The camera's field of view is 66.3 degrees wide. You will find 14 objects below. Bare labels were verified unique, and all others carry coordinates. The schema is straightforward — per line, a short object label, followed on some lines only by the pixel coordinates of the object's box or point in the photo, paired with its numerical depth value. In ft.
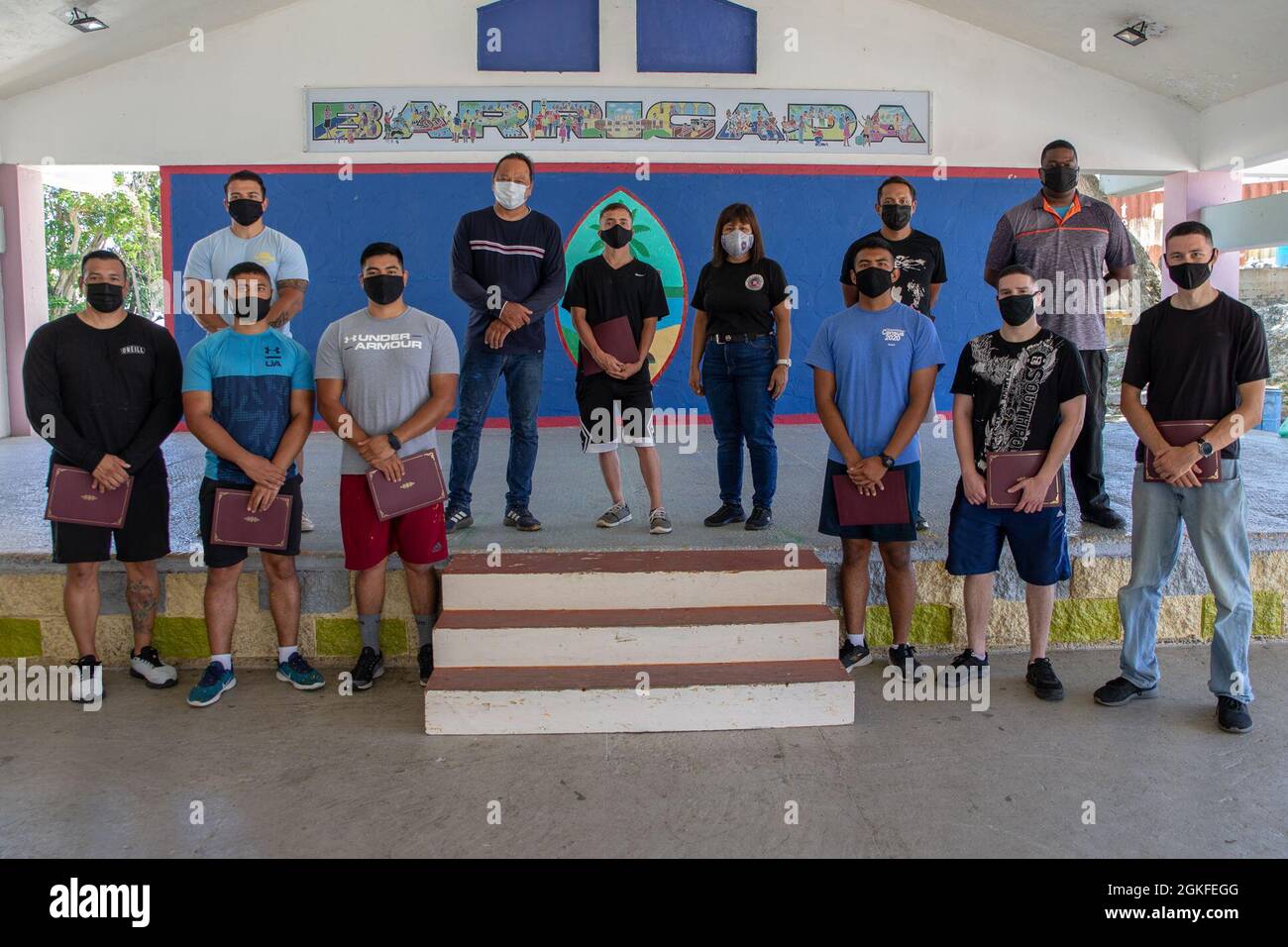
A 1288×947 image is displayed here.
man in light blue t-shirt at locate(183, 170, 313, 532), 13.73
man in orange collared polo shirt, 13.74
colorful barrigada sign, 27.58
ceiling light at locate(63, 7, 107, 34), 23.31
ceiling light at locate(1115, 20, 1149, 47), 25.38
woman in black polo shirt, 14.48
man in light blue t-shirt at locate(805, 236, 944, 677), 12.35
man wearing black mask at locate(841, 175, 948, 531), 14.17
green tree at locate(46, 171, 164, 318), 44.50
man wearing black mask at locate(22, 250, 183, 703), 12.03
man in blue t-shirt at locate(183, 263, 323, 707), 12.05
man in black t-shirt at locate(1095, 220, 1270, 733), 11.24
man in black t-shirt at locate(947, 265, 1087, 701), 11.84
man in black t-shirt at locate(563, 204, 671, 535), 14.53
